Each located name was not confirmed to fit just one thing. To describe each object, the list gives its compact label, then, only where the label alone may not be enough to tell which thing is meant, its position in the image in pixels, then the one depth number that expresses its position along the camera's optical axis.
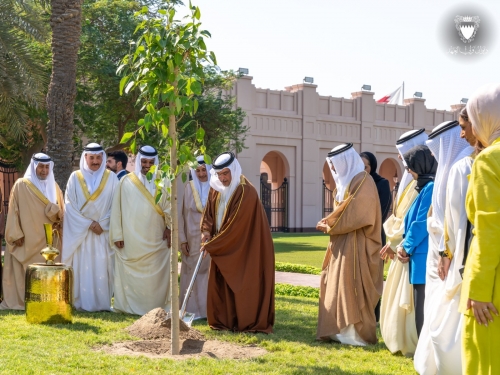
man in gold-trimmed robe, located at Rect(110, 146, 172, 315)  9.22
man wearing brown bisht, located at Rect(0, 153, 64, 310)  9.47
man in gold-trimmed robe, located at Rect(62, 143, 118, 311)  9.51
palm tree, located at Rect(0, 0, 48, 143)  15.98
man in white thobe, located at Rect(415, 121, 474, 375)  4.93
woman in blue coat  6.03
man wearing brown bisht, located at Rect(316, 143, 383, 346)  7.12
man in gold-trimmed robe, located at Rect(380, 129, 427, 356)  6.51
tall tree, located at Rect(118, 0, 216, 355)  6.04
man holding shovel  7.79
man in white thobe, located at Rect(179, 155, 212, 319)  9.04
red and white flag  39.86
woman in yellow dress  3.29
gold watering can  7.96
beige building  33.38
